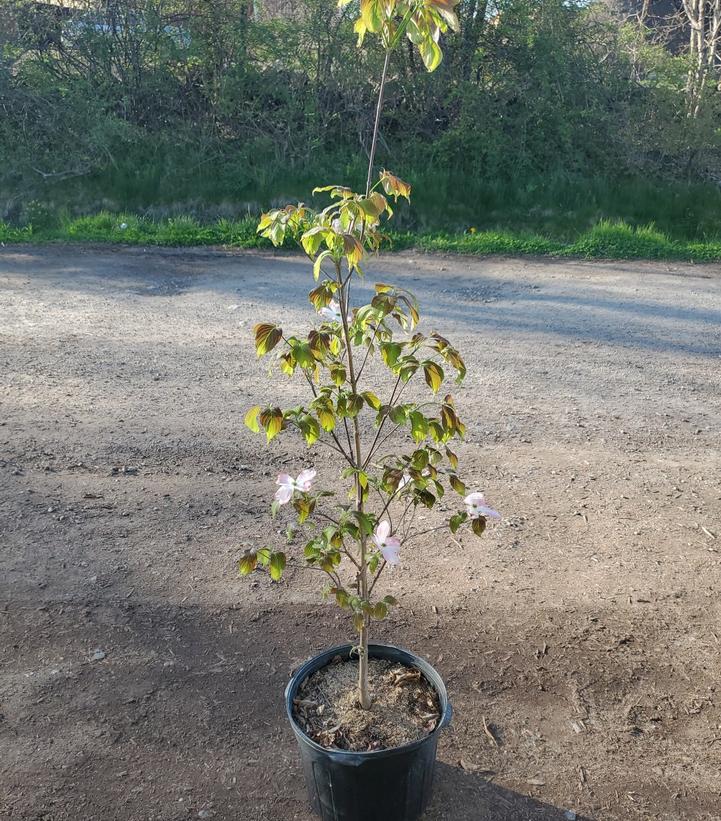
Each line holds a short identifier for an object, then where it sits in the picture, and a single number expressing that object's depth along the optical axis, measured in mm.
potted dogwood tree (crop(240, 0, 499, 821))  2102
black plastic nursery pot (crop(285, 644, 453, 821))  2340
